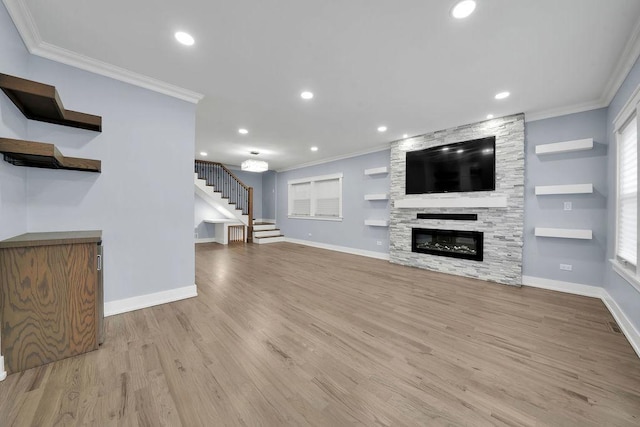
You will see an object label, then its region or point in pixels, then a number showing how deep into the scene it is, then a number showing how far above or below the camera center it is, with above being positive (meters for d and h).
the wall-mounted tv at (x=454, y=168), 4.20 +0.91
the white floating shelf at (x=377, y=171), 5.77 +1.07
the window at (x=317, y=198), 7.34 +0.51
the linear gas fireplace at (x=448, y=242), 4.34 -0.56
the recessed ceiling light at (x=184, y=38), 2.14 +1.61
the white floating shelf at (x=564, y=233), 3.35 -0.26
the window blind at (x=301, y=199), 8.33 +0.50
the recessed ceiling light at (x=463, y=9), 1.79 +1.60
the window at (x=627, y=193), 2.39 +0.27
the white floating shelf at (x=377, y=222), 5.78 -0.22
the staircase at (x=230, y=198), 8.02 +0.47
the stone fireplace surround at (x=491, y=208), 3.91 +0.12
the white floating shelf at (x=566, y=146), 3.34 +1.02
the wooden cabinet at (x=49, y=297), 1.70 -0.67
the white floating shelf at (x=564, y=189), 3.33 +0.39
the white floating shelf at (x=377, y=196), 5.77 +0.43
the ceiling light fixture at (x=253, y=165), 6.33 +1.27
